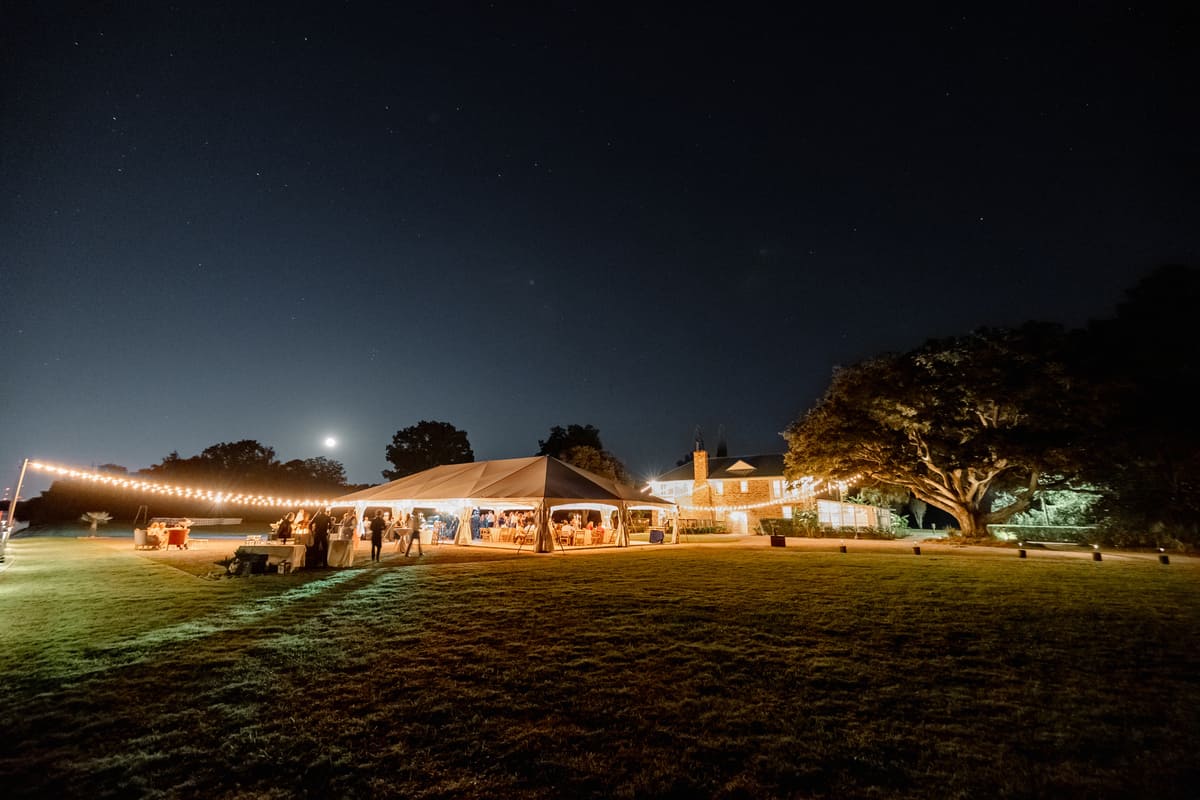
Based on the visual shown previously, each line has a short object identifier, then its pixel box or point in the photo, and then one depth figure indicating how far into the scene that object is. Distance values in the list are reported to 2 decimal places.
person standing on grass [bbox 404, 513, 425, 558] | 15.03
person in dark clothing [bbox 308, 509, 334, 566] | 11.80
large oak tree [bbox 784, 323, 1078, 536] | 18.78
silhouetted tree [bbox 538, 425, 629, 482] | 39.69
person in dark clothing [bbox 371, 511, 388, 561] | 13.00
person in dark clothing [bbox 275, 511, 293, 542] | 17.31
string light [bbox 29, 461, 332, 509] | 11.66
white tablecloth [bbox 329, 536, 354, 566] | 12.04
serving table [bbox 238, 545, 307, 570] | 10.97
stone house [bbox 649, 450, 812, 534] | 34.38
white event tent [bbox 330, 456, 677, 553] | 16.33
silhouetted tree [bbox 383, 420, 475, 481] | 60.91
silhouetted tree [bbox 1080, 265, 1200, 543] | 17.30
